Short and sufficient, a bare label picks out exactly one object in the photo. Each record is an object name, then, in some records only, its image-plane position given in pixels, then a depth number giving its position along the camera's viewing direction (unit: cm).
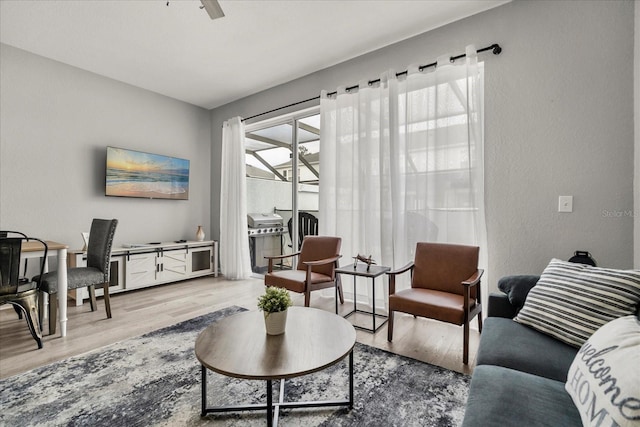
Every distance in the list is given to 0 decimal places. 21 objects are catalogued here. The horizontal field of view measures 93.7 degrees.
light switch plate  227
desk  249
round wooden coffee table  124
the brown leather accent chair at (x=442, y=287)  201
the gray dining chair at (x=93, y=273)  255
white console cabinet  369
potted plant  153
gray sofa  95
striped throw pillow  132
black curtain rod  254
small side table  260
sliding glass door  416
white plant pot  155
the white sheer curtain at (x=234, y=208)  460
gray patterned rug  149
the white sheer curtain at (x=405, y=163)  262
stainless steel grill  471
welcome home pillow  75
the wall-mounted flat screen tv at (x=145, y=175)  397
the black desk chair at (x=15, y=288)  218
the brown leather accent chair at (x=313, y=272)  282
